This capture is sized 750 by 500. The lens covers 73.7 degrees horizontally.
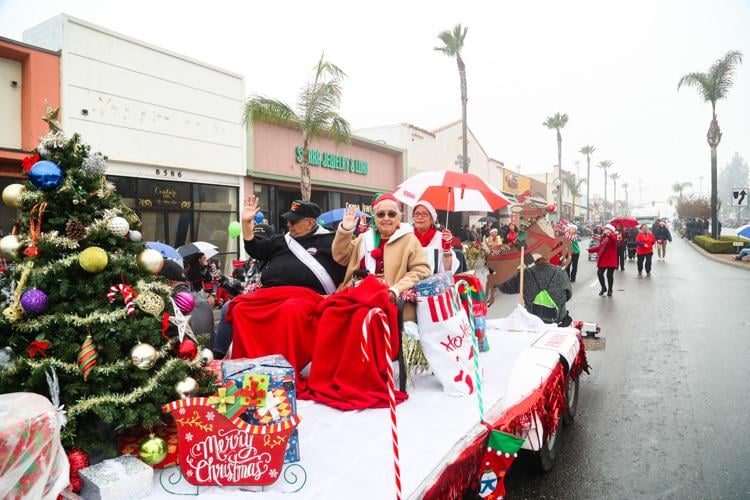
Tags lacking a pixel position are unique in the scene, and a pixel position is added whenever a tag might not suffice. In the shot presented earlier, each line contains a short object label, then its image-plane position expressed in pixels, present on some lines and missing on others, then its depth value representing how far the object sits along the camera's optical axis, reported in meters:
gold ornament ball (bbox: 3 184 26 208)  2.54
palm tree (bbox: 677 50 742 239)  29.78
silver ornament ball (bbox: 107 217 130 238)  2.62
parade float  2.25
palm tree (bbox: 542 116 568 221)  59.11
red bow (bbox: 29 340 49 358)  2.37
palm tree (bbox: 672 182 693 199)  148.18
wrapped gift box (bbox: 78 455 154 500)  2.11
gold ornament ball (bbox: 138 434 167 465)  2.37
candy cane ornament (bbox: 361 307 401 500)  2.06
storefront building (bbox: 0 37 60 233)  10.62
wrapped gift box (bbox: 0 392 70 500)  1.67
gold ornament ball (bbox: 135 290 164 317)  2.58
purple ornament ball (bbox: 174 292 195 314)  2.96
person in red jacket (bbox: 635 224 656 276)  18.03
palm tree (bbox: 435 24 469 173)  24.98
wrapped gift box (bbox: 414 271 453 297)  3.75
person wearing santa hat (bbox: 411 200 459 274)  4.95
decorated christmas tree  2.37
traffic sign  20.58
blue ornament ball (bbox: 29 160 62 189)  2.46
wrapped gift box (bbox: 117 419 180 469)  2.45
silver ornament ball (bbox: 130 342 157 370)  2.47
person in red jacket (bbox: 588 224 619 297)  12.74
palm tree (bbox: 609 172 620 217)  128.55
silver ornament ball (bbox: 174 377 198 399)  2.60
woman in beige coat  4.31
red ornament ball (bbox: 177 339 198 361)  2.73
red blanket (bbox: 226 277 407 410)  3.38
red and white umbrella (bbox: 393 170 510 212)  6.00
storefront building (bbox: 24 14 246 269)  11.67
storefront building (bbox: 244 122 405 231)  16.97
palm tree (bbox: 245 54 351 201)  14.79
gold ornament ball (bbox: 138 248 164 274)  2.76
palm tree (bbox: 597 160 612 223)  110.38
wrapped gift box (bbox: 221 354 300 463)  2.51
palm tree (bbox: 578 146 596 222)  87.25
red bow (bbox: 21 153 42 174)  2.60
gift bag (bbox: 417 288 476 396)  3.59
